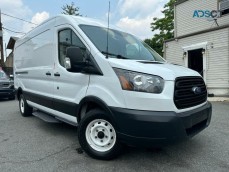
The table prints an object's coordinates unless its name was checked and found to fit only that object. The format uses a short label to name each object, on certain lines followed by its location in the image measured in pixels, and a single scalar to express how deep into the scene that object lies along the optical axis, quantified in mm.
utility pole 15913
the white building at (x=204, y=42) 8621
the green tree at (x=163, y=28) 21667
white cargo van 2287
